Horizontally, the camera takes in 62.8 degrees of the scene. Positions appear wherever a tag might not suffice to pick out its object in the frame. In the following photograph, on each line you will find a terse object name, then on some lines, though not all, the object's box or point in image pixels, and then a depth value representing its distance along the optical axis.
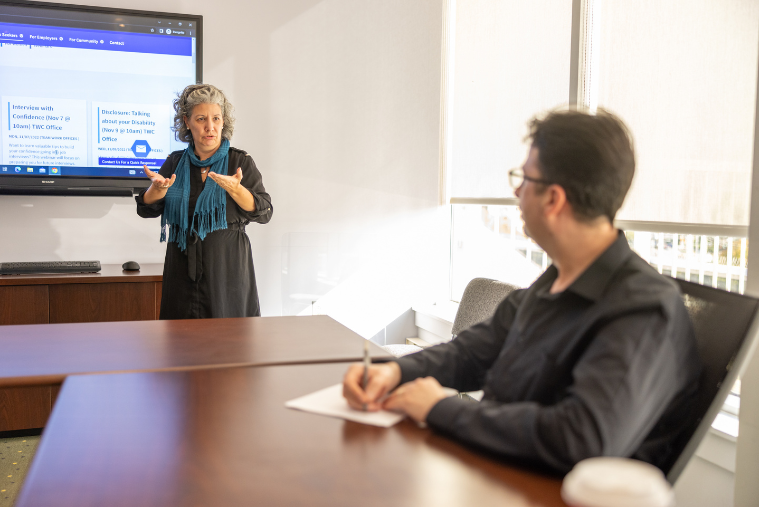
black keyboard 3.21
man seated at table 0.92
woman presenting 2.72
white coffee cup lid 0.64
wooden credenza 3.09
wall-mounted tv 3.49
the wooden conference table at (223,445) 0.88
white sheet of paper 1.16
